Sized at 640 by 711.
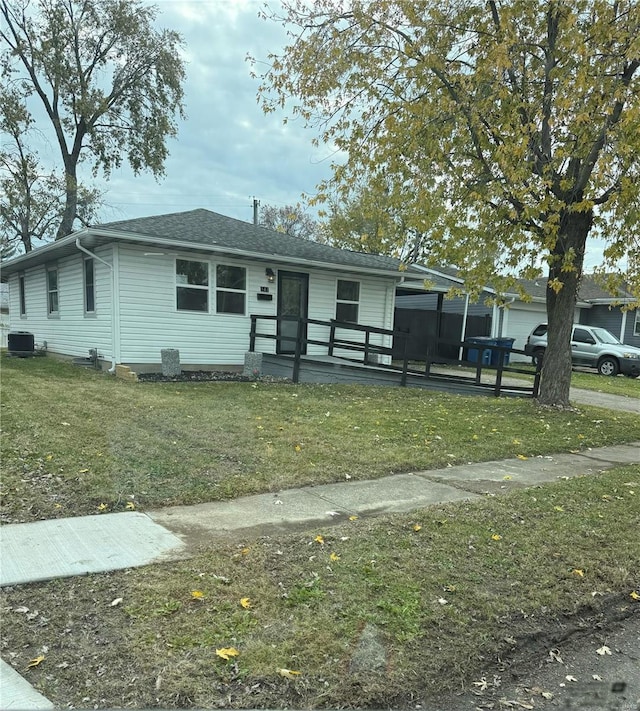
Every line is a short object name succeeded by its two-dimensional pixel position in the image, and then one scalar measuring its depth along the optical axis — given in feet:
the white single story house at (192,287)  37.47
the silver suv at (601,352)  62.28
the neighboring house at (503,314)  67.82
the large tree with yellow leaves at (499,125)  24.81
